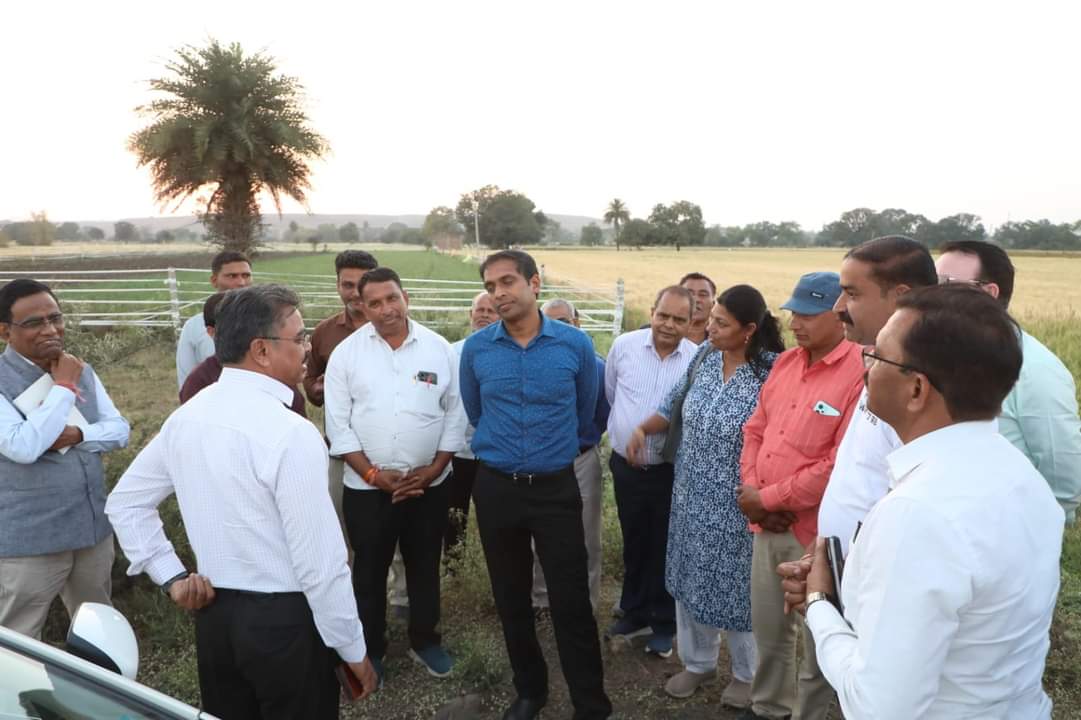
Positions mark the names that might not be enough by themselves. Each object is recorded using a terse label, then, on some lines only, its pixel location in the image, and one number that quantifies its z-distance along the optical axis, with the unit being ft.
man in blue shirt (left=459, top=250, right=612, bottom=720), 9.73
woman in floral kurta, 10.11
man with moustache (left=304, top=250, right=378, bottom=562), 13.78
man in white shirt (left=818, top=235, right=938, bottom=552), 7.03
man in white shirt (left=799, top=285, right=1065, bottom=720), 3.90
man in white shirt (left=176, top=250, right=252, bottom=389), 13.87
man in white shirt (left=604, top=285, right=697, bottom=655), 12.23
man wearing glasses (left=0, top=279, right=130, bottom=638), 9.12
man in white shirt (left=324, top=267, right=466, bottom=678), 11.21
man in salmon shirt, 8.40
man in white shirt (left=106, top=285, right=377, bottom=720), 6.43
